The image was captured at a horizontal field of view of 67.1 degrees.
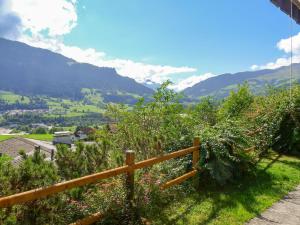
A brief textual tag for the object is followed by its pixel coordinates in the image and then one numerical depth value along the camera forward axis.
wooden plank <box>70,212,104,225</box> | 3.29
